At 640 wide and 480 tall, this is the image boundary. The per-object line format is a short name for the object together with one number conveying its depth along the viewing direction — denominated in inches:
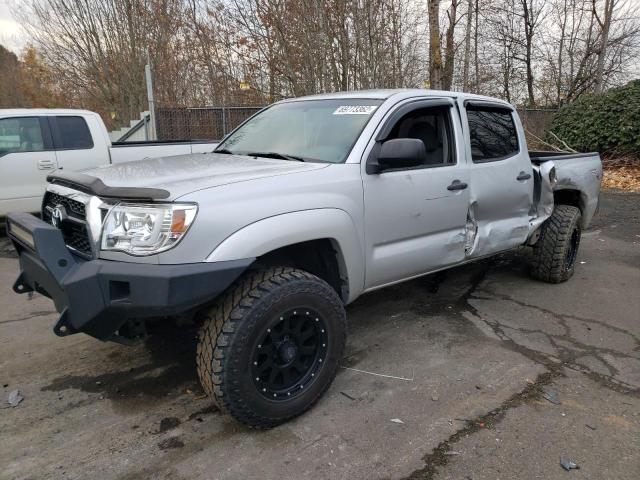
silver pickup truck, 90.0
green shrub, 491.8
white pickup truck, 272.2
